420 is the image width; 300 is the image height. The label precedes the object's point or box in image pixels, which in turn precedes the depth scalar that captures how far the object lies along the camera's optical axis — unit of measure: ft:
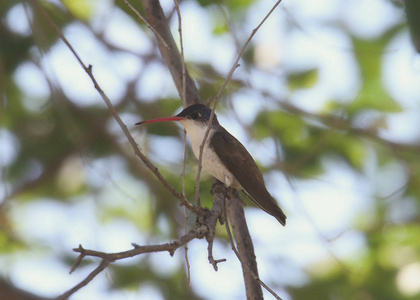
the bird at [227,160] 21.62
